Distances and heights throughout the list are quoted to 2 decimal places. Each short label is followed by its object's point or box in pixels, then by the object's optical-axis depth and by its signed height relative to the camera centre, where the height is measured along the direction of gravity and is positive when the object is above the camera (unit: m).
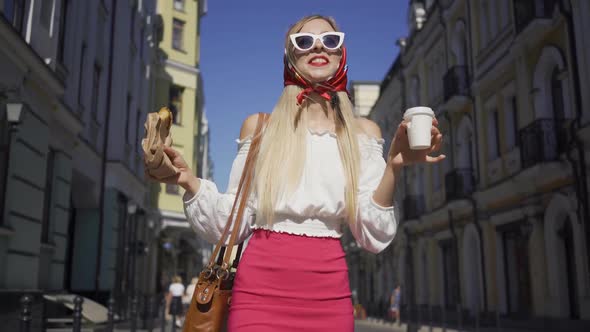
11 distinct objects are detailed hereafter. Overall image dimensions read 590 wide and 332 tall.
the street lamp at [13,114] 9.31 +2.37
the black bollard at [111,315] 8.29 -0.51
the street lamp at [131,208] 19.09 +2.09
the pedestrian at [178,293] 20.76 -0.48
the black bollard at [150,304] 15.51 -0.62
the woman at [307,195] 2.56 +0.36
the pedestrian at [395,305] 28.88 -1.15
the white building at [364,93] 53.69 +15.60
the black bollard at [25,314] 5.21 -0.28
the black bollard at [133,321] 11.06 -0.72
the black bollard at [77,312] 6.36 -0.34
